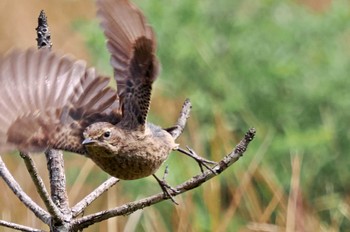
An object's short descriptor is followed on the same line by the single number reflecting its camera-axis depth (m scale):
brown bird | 4.59
